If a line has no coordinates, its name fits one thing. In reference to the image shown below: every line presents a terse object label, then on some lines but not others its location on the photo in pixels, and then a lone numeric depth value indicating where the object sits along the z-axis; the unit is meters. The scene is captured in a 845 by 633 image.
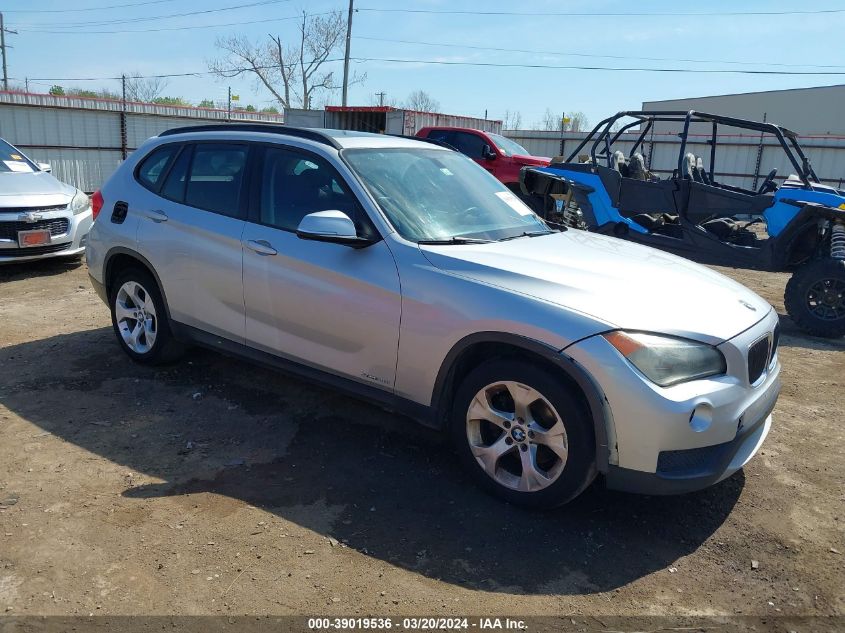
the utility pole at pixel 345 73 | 32.50
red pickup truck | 14.39
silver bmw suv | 2.97
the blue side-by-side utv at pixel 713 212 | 7.20
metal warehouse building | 38.41
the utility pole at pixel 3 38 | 49.54
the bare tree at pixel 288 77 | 47.28
